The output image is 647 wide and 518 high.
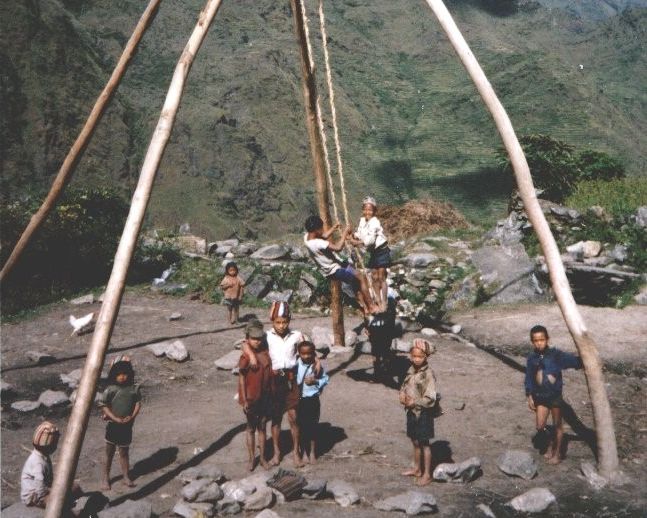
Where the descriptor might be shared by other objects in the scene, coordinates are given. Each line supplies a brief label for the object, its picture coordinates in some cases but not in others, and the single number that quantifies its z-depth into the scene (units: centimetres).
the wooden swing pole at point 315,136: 773
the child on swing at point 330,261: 686
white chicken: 986
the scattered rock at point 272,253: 1475
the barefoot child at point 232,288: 1038
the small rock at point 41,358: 860
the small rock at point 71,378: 767
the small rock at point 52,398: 691
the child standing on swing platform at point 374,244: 718
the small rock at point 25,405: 679
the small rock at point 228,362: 842
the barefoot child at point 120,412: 477
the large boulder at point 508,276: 1060
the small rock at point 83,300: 1230
